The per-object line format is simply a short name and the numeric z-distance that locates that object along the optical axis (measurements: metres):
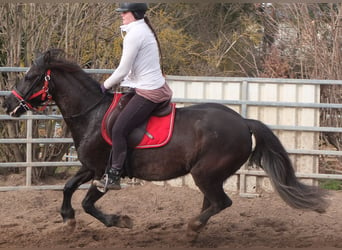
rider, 11.39
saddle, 11.77
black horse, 11.82
